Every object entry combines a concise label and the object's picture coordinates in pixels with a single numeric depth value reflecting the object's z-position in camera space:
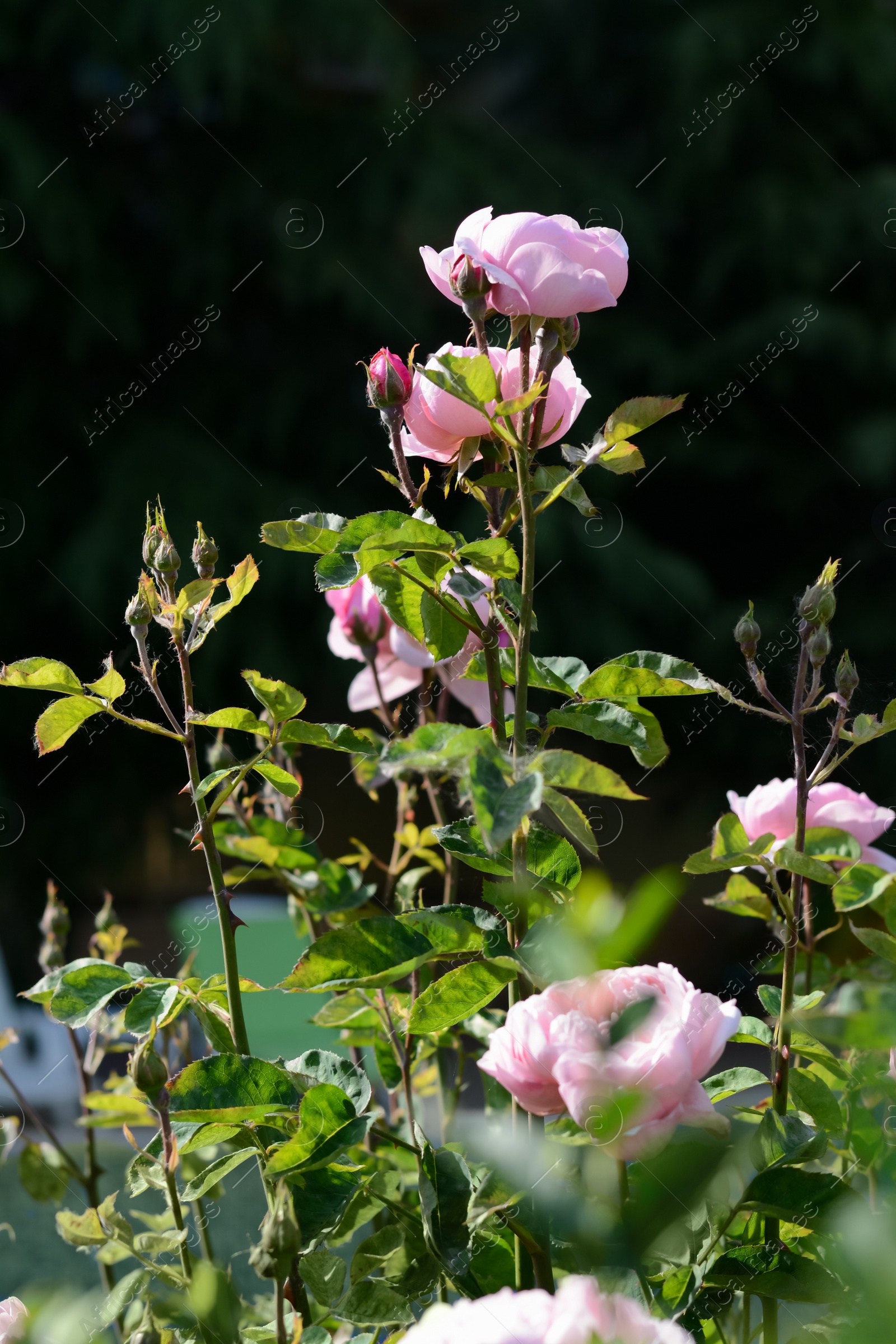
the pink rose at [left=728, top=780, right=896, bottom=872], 2.56
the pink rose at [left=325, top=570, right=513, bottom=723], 2.66
